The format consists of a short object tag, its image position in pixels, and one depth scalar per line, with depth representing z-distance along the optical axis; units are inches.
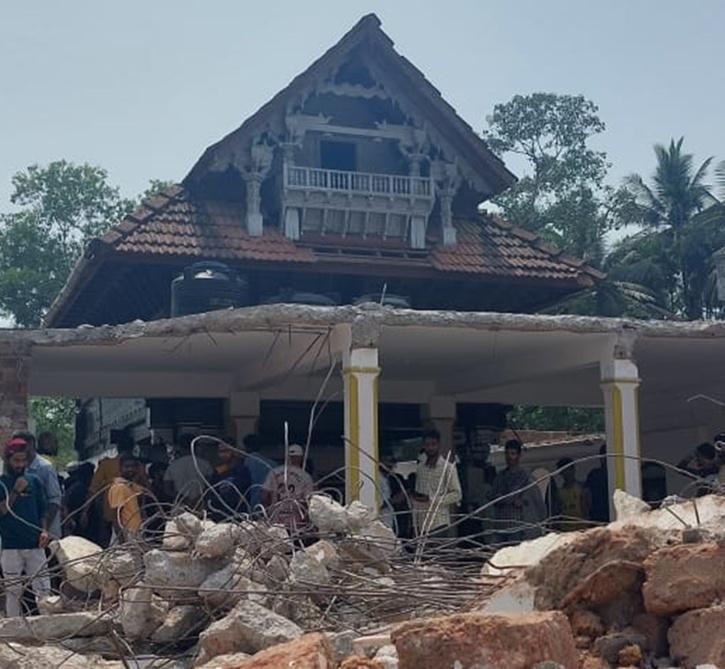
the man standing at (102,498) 377.1
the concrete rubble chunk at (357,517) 273.1
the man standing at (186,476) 400.5
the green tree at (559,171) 1182.9
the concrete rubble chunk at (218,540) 255.8
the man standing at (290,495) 284.2
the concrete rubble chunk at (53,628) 263.4
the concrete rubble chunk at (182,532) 264.8
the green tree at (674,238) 1109.1
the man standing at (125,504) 325.3
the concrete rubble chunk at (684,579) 180.7
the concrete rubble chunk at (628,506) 255.6
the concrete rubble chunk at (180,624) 254.5
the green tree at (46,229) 1155.9
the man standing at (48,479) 325.1
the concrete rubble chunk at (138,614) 253.0
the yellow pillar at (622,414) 407.2
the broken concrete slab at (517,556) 231.5
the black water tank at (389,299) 489.7
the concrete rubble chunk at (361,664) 169.6
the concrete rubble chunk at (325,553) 252.1
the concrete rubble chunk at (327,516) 271.0
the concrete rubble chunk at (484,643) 158.1
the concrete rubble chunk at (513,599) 201.6
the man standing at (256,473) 335.6
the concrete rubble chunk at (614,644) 180.7
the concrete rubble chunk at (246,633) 217.0
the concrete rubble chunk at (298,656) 161.2
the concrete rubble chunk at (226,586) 247.8
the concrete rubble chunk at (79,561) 279.9
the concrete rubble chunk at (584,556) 194.2
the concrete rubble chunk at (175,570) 254.1
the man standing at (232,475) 342.6
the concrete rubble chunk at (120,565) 272.1
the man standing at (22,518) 315.6
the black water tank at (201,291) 467.2
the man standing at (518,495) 381.1
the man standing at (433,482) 347.6
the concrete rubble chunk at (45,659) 235.3
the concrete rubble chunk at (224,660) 204.3
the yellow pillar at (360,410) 367.9
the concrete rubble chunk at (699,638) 173.5
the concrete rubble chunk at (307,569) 245.1
